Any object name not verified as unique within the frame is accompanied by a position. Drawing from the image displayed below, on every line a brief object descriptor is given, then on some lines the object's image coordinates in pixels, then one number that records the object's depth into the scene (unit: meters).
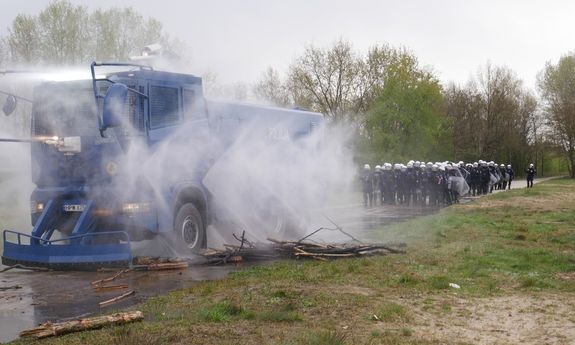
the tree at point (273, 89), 22.75
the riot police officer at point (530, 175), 44.00
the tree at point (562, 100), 65.69
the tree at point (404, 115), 48.66
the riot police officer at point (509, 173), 45.65
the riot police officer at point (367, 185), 30.82
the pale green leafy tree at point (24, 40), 26.89
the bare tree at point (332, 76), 53.75
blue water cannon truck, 11.25
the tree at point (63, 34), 27.36
